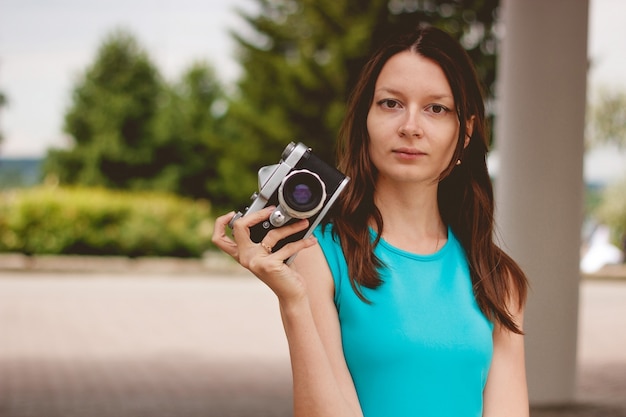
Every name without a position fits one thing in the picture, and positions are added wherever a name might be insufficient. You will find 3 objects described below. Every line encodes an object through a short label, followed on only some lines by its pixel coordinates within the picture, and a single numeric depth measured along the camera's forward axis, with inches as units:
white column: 321.4
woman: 73.8
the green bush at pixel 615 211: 1231.5
